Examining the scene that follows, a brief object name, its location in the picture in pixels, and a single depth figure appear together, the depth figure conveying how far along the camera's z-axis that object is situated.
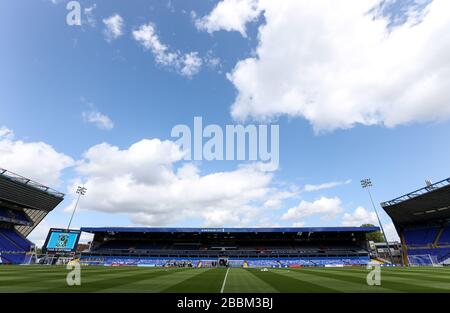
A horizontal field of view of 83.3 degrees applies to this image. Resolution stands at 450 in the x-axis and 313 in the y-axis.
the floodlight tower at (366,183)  57.33
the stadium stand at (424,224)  49.69
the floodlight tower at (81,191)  60.69
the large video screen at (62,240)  46.81
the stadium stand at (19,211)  50.94
